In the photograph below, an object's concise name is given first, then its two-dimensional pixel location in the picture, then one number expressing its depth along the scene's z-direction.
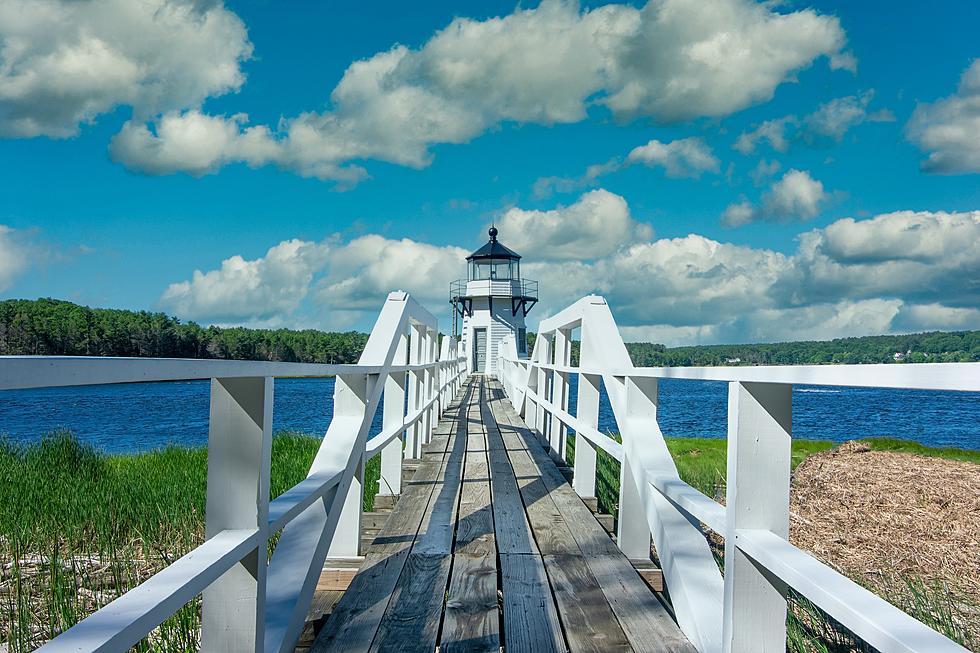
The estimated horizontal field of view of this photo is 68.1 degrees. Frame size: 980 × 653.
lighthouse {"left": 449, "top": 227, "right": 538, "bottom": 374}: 34.72
